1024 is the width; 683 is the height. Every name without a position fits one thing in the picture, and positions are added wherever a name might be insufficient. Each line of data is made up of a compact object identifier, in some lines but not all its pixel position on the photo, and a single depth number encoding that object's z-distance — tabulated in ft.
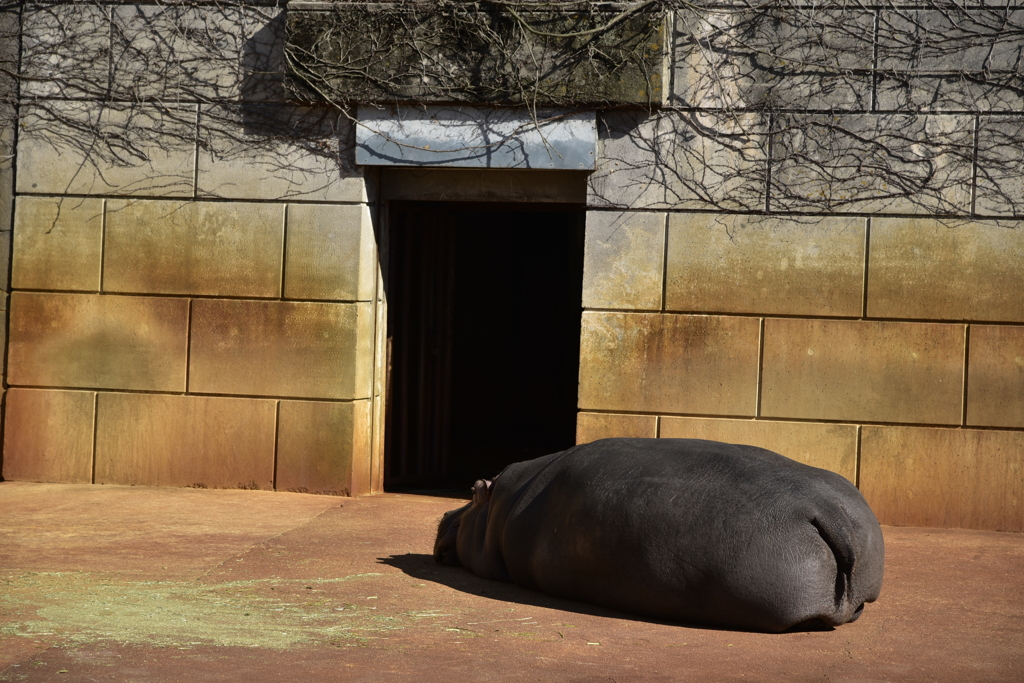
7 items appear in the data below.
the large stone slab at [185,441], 52.19
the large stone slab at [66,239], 52.75
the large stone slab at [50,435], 53.11
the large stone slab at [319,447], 51.67
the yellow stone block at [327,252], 51.29
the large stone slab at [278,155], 51.47
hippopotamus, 27.96
